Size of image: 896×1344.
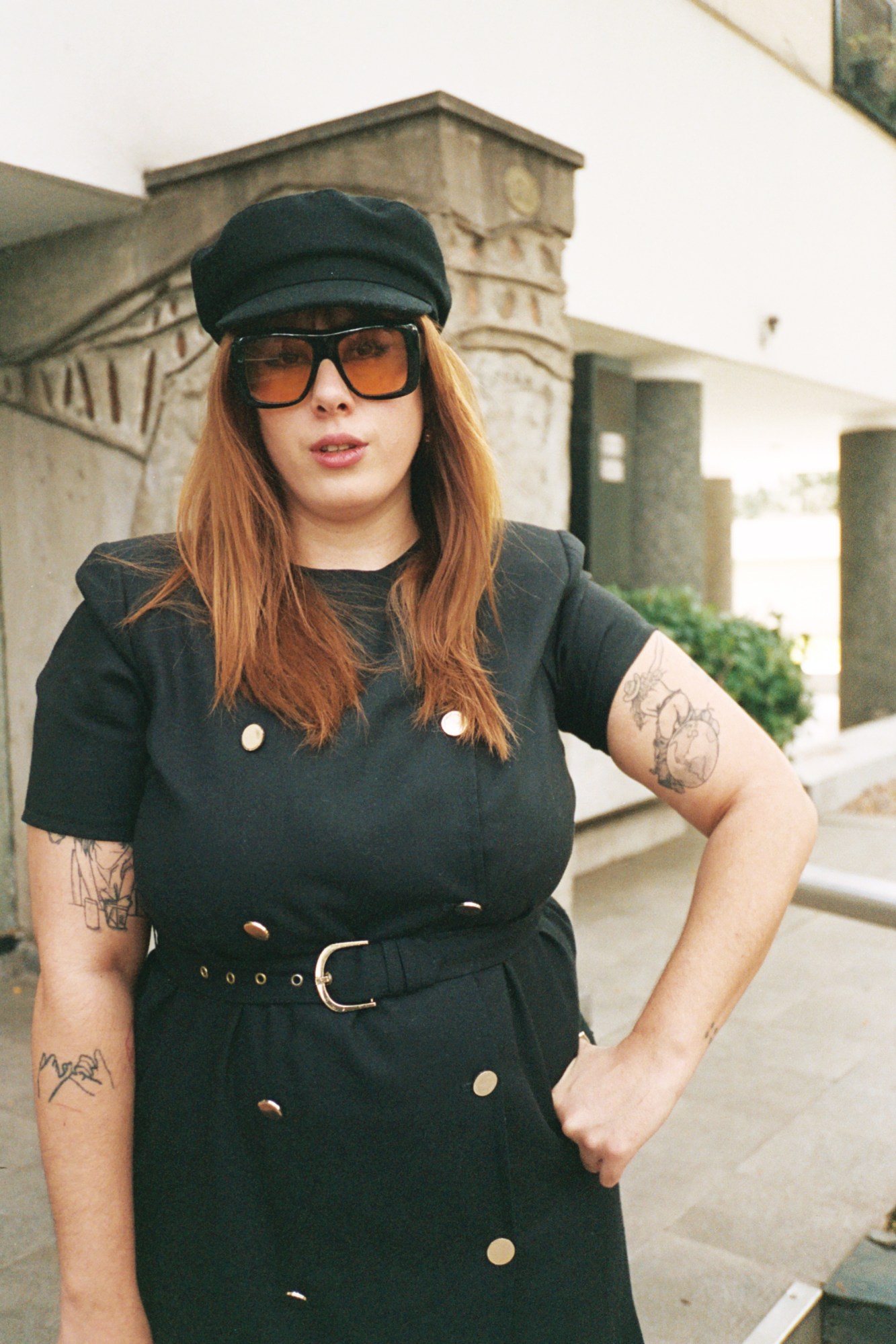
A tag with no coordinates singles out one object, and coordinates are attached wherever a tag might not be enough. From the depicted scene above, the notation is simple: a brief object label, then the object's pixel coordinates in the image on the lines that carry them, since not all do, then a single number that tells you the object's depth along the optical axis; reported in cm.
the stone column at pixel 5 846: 442
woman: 136
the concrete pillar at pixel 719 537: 1574
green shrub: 643
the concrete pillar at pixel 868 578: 1074
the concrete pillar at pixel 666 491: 753
